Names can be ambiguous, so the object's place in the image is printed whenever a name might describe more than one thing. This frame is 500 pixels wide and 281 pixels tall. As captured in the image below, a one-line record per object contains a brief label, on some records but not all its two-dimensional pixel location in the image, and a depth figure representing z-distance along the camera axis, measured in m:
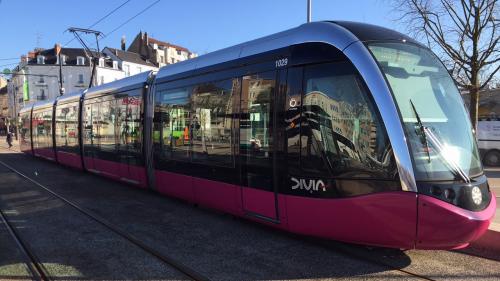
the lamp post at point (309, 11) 16.16
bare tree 14.33
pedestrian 36.13
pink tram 5.07
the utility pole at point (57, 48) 84.45
